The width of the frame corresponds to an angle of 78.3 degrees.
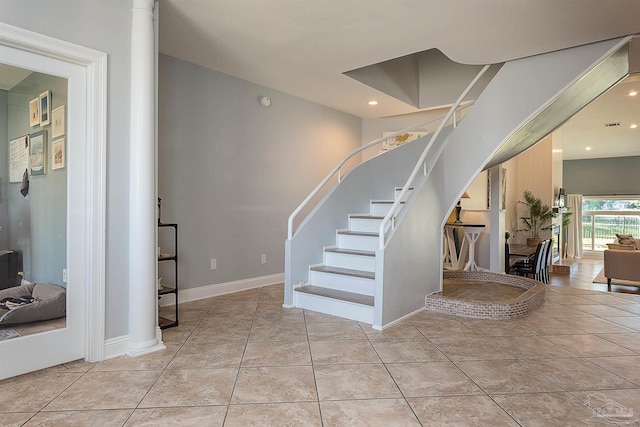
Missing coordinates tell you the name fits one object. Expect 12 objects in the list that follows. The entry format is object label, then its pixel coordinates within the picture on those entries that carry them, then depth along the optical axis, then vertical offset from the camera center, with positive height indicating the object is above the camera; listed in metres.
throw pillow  8.98 -0.68
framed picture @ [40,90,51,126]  2.49 +0.63
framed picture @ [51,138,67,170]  2.54 +0.33
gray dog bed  2.37 -0.62
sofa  7.05 -1.00
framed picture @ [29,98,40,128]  2.47 +0.59
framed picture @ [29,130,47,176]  2.48 +0.34
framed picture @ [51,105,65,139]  2.54 +0.54
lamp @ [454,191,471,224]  6.66 -0.07
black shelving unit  3.29 -0.73
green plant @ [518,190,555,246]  8.70 -0.17
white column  2.75 +0.16
